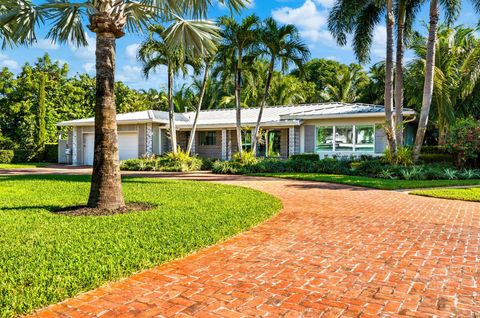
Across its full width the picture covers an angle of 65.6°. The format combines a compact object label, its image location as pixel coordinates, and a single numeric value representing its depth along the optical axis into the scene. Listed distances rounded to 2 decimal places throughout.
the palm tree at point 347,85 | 35.38
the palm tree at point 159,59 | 20.28
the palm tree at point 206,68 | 21.04
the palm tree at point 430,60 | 17.33
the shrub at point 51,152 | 30.11
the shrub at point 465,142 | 17.28
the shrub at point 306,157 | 21.08
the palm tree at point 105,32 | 8.03
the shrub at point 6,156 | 28.25
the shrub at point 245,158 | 20.43
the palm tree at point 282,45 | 18.78
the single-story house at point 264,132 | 21.59
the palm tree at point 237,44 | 18.75
